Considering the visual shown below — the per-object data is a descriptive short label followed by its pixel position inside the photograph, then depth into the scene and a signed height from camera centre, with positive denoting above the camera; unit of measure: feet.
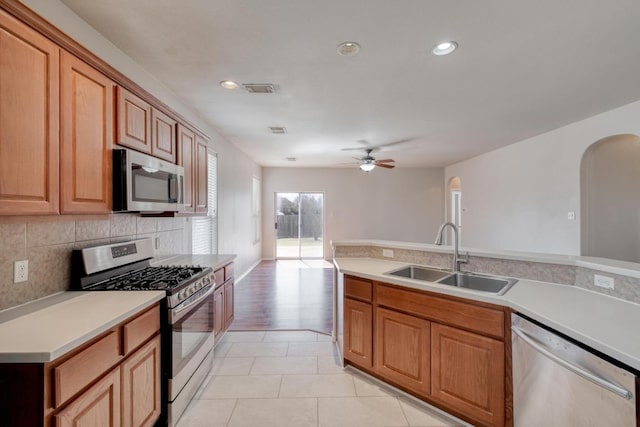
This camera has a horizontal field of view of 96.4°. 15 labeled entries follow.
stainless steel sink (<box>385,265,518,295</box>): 7.21 -1.68
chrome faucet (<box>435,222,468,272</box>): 7.84 -1.17
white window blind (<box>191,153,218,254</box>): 13.07 -0.30
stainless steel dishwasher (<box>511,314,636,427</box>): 3.62 -2.46
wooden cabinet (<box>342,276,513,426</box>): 5.67 -2.99
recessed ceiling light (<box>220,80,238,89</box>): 8.99 +4.24
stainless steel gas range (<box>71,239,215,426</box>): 6.02 -1.82
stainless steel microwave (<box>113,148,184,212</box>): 5.99 +0.81
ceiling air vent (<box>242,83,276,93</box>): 9.18 +4.23
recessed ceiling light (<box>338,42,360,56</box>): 6.97 +4.21
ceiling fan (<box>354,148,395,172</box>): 18.29 +3.42
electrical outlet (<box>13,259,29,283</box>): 4.86 -0.92
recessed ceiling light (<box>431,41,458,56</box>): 6.95 +4.20
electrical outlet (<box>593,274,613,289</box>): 5.75 -1.35
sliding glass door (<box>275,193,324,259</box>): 27.48 -0.81
